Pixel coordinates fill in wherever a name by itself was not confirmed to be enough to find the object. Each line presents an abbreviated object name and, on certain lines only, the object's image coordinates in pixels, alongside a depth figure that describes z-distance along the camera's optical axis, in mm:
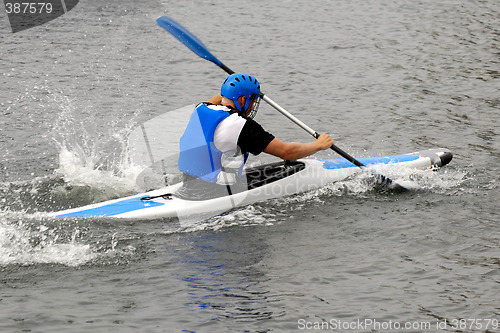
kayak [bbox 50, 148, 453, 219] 14187
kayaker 13789
